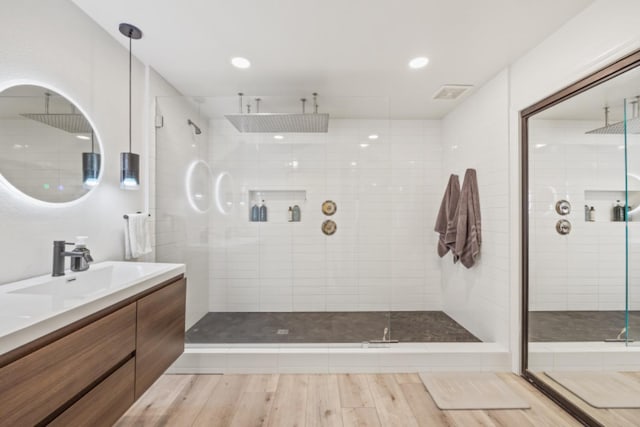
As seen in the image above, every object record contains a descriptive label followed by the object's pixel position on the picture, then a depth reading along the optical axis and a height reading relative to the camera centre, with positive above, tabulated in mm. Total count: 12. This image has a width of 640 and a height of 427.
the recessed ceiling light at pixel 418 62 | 2195 +1194
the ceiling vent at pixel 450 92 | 2689 +1194
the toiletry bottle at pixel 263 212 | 2676 +28
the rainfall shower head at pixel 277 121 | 2589 +858
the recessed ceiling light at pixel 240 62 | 2205 +1194
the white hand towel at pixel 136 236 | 2053 -157
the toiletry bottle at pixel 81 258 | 1465 -221
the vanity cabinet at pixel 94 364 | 830 -553
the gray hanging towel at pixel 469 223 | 2709 -79
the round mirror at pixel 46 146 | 1337 +368
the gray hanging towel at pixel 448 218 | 3018 -35
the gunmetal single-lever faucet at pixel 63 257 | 1410 -209
